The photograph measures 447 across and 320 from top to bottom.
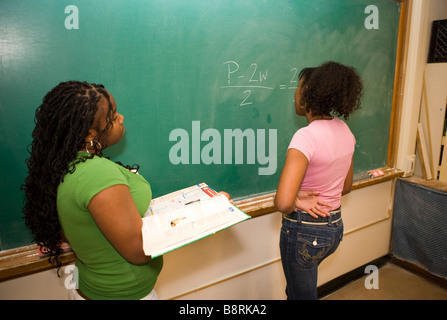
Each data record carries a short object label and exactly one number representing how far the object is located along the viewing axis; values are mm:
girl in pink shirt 1033
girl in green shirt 724
